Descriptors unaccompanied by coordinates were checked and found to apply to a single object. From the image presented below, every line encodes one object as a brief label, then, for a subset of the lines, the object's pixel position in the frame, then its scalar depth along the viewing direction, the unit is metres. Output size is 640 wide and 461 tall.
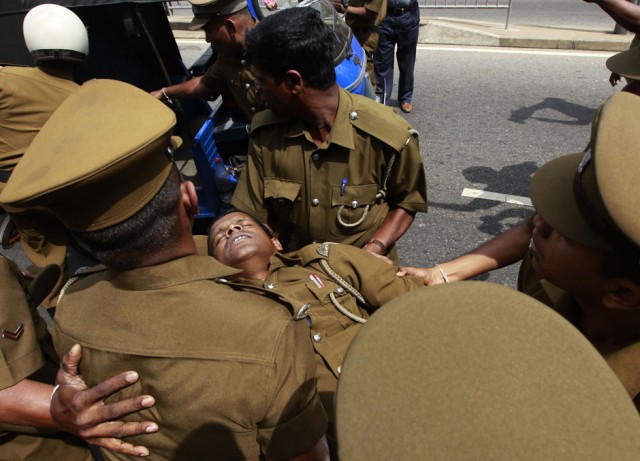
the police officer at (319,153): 1.90
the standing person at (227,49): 2.87
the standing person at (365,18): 5.38
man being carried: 1.77
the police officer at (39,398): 1.11
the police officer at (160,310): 1.00
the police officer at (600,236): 0.79
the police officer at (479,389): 0.50
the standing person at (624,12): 2.45
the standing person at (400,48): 5.77
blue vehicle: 3.25
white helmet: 2.73
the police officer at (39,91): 2.75
